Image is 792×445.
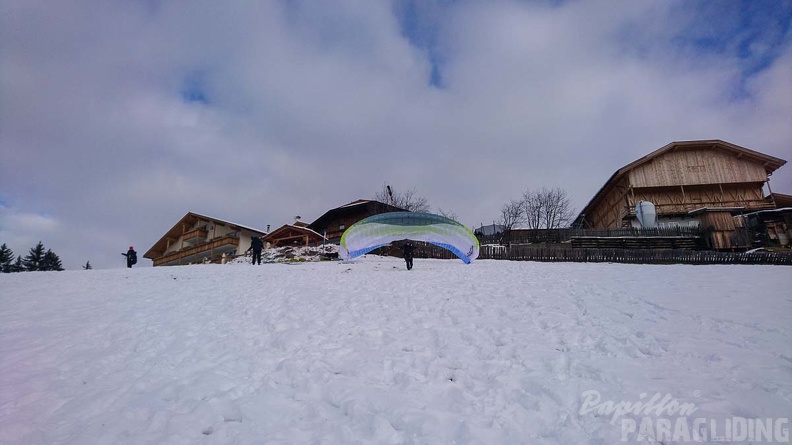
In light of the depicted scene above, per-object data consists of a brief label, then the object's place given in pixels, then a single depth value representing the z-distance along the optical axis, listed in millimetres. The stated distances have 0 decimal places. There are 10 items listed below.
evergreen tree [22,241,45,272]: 55875
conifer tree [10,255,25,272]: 54719
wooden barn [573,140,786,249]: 33875
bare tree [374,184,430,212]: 47781
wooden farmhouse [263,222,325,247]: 35562
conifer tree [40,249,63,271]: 55969
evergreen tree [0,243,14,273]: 53250
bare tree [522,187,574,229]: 43719
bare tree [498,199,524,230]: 46747
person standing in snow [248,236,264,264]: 23727
